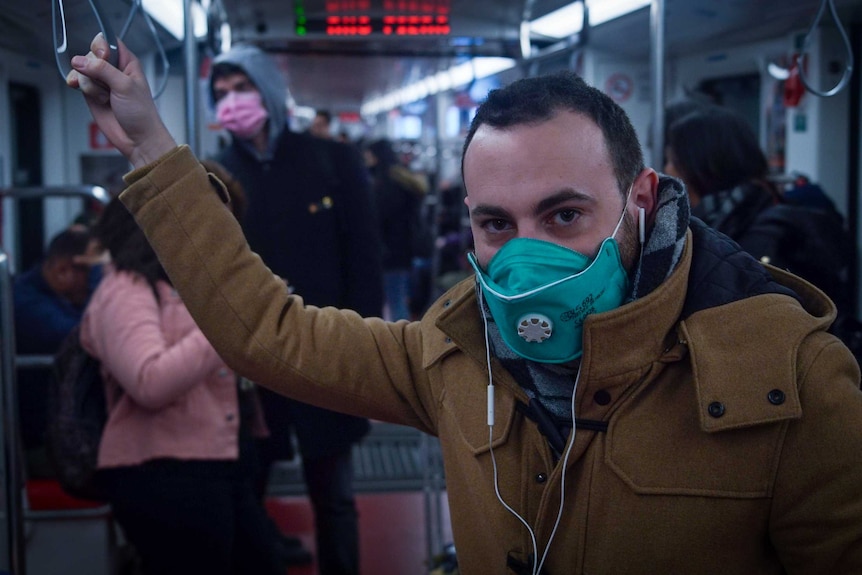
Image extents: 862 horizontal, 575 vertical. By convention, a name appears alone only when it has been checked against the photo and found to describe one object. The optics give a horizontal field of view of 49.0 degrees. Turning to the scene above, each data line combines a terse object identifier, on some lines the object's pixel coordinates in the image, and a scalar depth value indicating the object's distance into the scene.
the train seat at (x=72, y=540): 3.55
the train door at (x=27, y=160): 5.89
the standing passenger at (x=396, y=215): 8.49
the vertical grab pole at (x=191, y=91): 2.63
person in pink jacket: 2.60
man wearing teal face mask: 1.31
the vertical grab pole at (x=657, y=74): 2.75
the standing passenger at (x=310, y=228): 3.20
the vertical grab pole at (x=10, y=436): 2.64
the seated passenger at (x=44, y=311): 3.91
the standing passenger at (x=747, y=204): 2.67
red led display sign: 4.53
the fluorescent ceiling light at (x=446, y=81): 6.72
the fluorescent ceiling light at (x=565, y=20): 4.54
